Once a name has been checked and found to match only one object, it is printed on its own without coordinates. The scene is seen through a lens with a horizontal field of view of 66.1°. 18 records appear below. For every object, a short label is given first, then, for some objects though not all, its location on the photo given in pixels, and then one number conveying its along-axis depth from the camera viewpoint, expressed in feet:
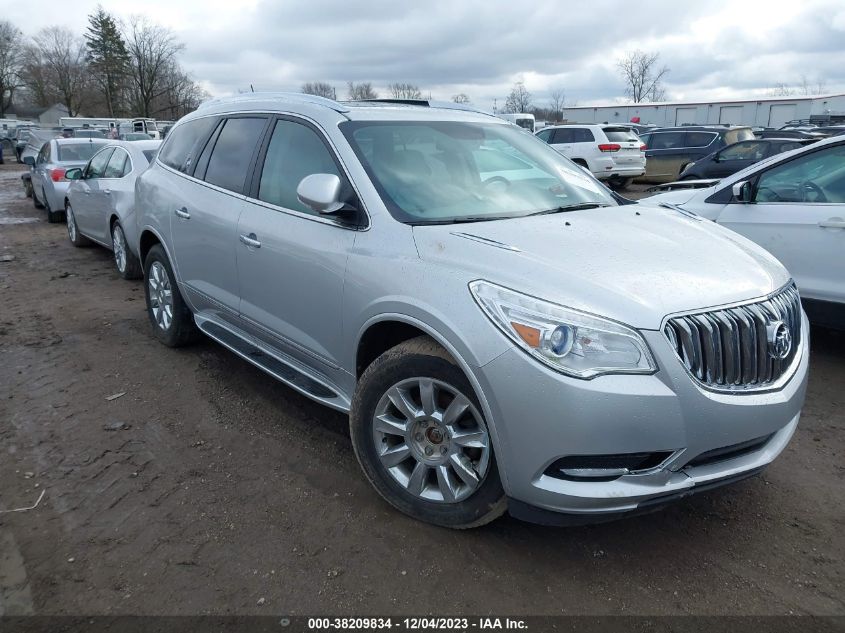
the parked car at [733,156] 44.04
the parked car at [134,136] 88.01
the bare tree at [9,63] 254.47
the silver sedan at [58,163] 38.32
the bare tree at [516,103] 262.06
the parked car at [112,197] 24.76
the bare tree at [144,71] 222.89
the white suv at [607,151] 54.39
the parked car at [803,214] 15.21
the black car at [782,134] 55.98
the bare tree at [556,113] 235.81
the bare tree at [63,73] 255.06
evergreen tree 226.99
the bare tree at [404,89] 245.37
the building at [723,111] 155.43
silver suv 7.73
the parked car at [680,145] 56.44
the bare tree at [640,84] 279.69
